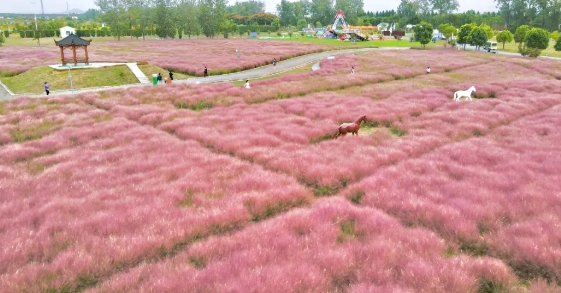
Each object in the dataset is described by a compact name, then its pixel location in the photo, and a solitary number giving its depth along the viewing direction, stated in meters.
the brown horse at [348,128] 17.86
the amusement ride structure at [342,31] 127.75
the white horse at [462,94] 26.66
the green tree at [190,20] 130.88
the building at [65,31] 123.59
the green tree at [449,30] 105.31
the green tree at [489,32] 97.68
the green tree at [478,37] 84.69
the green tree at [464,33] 89.85
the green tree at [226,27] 137.48
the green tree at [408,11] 169.25
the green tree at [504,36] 89.27
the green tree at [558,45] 75.56
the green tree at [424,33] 95.81
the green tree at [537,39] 71.69
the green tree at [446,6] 155.88
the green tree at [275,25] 183.00
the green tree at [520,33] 86.62
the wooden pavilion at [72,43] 41.51
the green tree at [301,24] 193.88
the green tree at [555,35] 88.44
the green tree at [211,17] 132.23
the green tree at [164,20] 127.06
